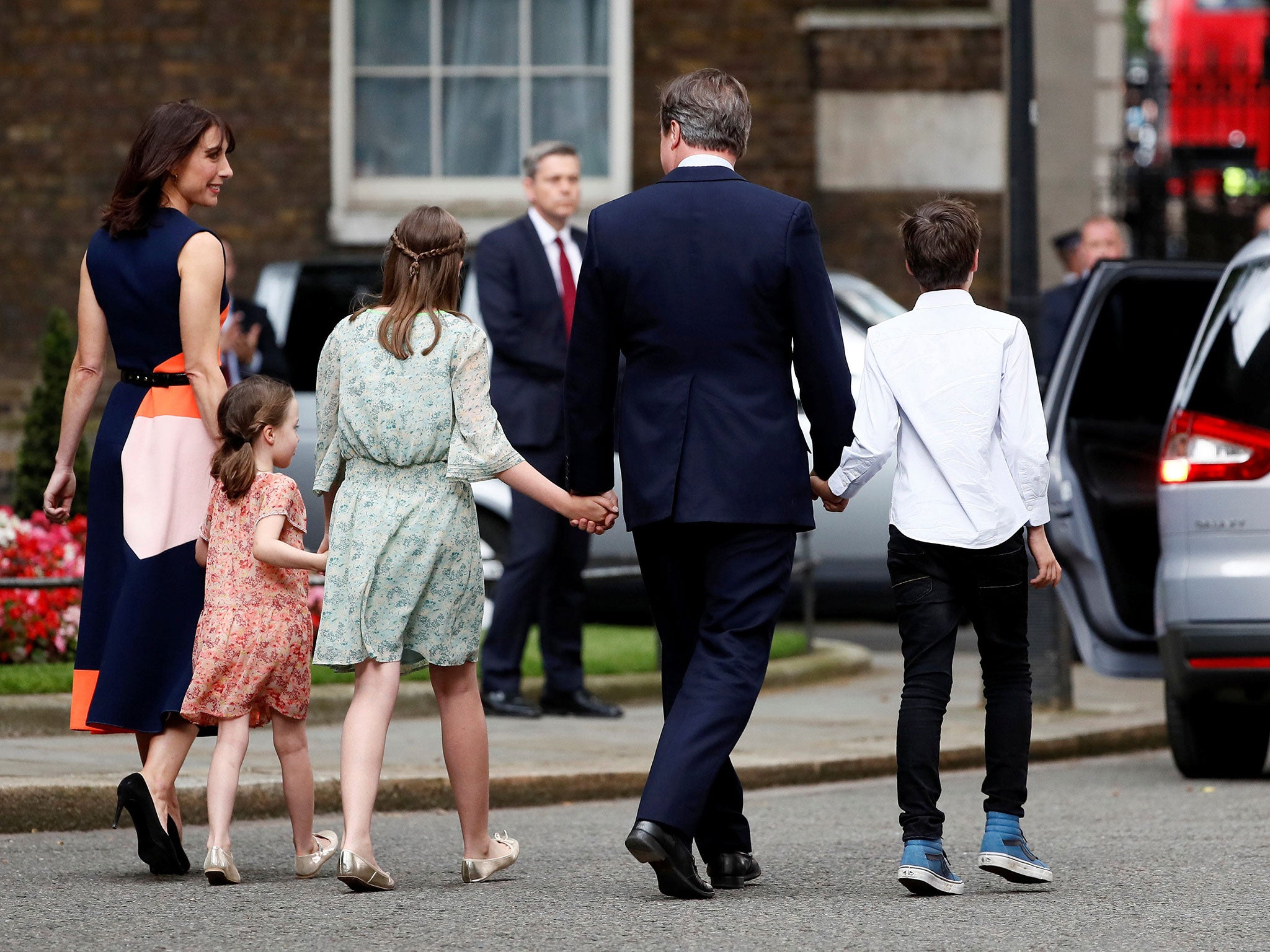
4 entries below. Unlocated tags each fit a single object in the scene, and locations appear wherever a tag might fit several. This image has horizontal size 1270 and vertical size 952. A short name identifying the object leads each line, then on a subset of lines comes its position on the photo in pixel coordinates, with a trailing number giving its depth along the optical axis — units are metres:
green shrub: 20.87
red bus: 43.03
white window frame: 28.08
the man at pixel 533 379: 17.42
